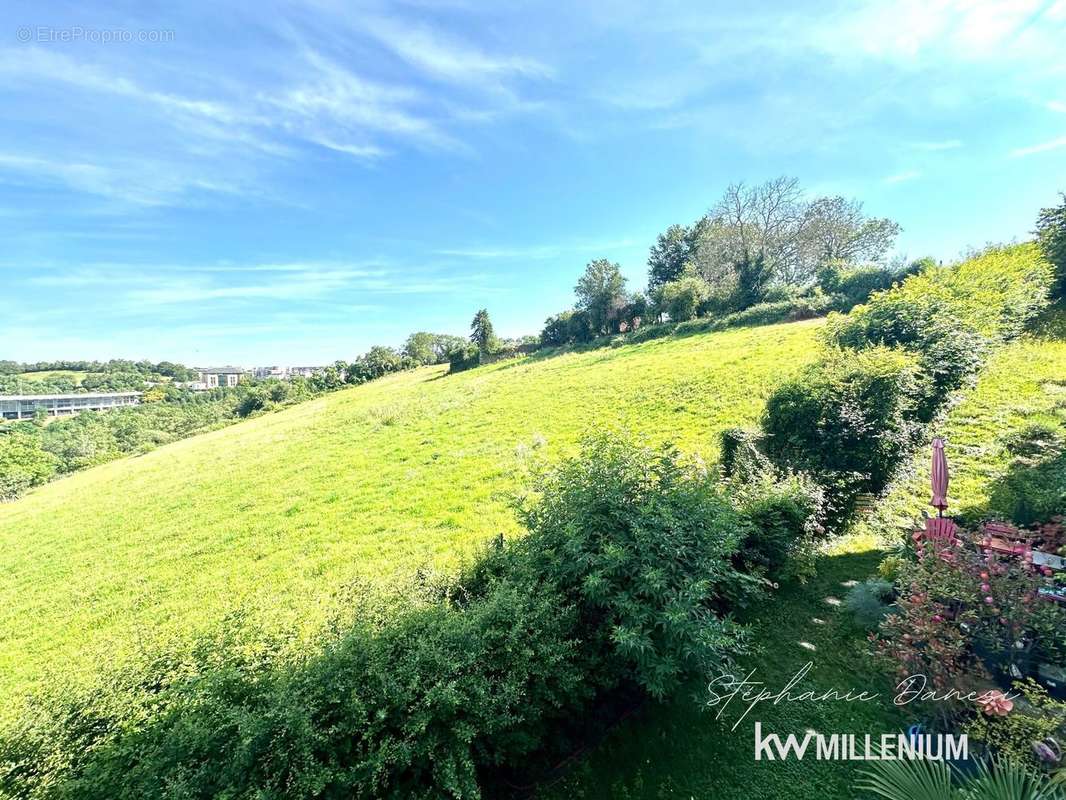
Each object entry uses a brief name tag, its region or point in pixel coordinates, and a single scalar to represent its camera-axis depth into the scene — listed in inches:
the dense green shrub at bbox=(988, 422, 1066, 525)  191.5
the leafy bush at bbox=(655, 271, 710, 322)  1135.6
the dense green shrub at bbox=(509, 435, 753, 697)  125.5
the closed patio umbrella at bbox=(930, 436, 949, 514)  183.0
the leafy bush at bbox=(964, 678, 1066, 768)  107.1
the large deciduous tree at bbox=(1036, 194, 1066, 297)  549.6
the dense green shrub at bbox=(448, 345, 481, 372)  1466.5
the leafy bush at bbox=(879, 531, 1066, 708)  130.3
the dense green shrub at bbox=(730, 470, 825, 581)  207.0
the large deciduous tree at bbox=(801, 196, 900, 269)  1343.5
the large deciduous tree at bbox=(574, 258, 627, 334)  1301.7
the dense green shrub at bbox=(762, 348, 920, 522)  259.0
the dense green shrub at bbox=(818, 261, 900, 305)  836.6
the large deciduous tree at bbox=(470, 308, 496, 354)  1489.9
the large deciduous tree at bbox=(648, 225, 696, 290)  1766.7
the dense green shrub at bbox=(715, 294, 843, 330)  874.8
